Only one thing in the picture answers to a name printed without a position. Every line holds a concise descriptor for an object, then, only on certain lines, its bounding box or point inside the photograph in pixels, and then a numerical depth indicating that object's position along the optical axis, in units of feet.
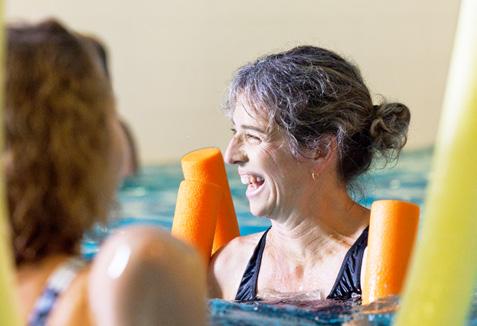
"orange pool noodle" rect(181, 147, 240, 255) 16.05
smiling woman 14.85
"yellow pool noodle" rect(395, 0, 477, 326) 7.20
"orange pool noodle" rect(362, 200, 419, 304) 13.23
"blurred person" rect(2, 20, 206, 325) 7.37
